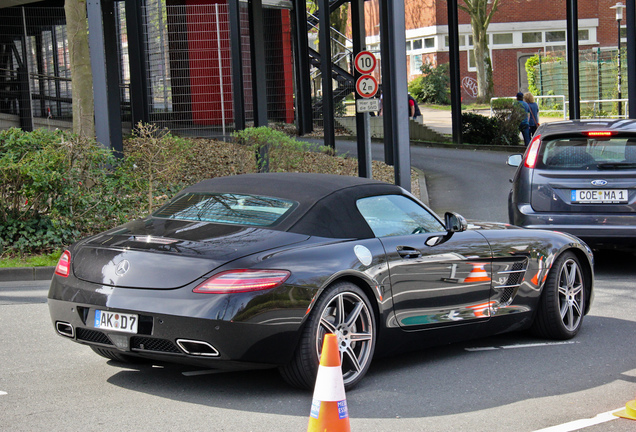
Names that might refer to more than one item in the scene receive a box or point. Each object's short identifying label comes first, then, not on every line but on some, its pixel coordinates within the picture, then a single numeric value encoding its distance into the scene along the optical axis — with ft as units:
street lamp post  107.90
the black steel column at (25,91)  74.18
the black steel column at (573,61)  78.89
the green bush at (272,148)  46.68
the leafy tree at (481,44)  156.87
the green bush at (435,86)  167.22
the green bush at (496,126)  87.04
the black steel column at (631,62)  65.98
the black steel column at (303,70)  85.81
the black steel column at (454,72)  85.15
